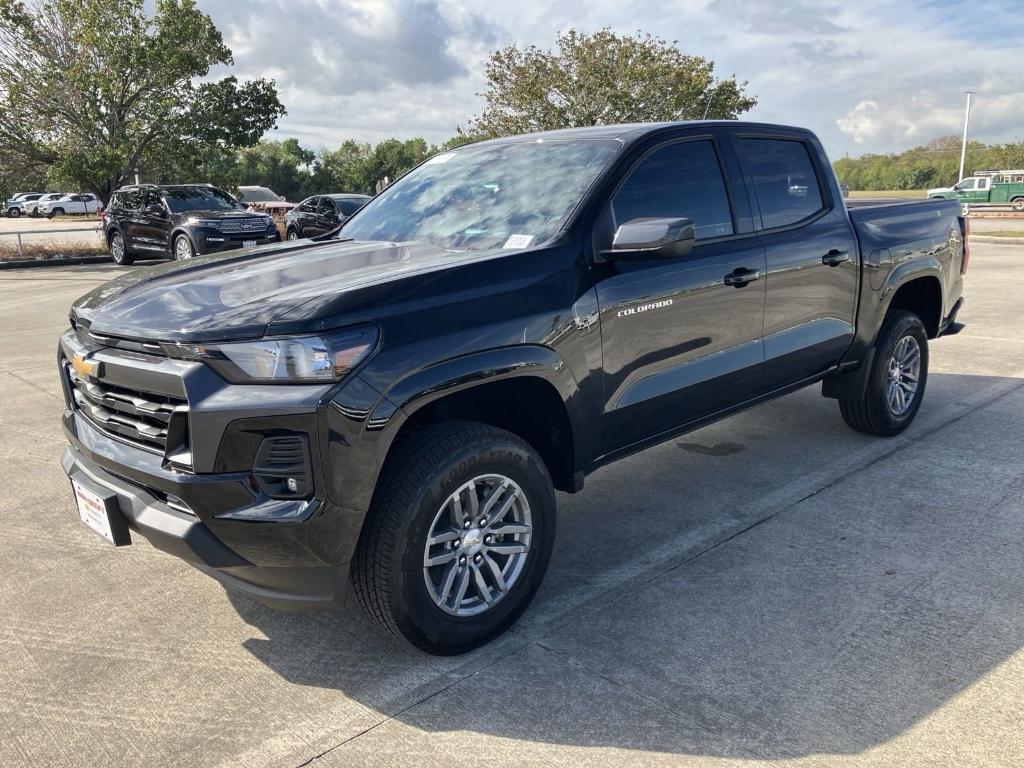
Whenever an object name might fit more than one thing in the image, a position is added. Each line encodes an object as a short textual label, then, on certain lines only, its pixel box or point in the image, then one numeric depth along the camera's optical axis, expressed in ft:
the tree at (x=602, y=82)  94.89
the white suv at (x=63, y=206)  164.96
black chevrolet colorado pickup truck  8.32
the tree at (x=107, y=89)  64.18
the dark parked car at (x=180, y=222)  52.16
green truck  120.67
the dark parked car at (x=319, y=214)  65.36
